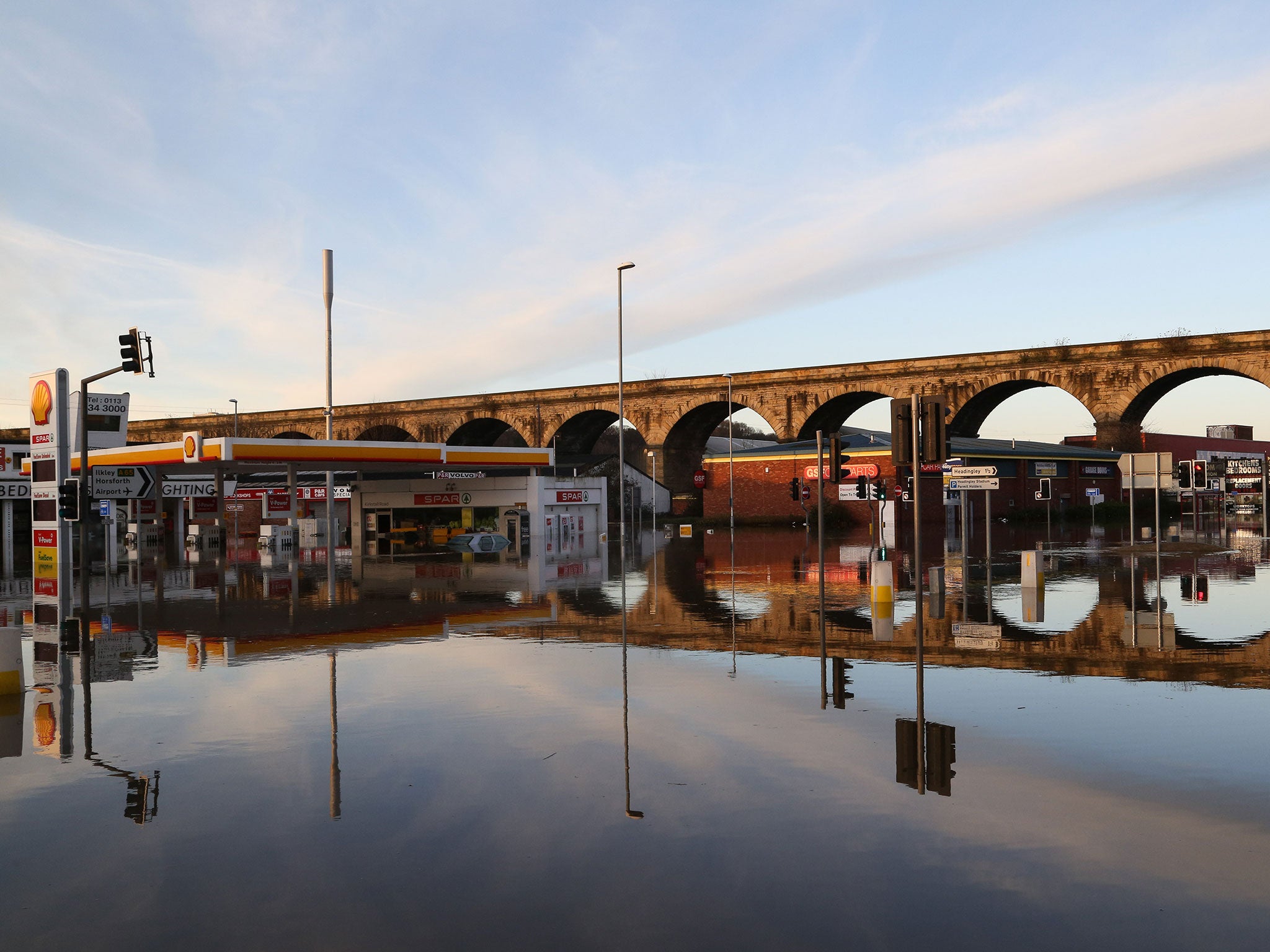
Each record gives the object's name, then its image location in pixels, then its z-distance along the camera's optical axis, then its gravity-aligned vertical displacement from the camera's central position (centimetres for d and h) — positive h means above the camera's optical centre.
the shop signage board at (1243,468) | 7726 +27
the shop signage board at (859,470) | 5872 +32
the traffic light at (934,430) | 1287 +54
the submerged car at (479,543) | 4578 -268
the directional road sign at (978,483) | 2362 -20
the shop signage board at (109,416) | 4100 +272
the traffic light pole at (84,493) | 2164 -16
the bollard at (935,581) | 2214 -227
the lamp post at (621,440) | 4384 +165
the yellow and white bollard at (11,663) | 1196 -198
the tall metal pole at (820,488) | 2366 -26
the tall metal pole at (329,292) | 4478 +883
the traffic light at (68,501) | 2373 -34
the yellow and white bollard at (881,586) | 1842 -191
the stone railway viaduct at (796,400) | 6244 +556
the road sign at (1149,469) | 3125 +12
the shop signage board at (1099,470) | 7194 +18
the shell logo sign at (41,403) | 2428 +192
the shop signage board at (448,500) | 5125 -86
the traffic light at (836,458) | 2666 +47
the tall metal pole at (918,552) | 947 -104
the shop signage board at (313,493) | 6294 -56
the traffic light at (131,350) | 2300 +293
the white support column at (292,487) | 4406 -13
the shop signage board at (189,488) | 5744 -20
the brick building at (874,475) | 5994 +2
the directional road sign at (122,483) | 2750 +6
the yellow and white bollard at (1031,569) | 2116 -188
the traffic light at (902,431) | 1357 +58
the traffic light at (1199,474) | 4062 -9
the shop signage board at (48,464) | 2348 +51
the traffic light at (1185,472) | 4088 +0
